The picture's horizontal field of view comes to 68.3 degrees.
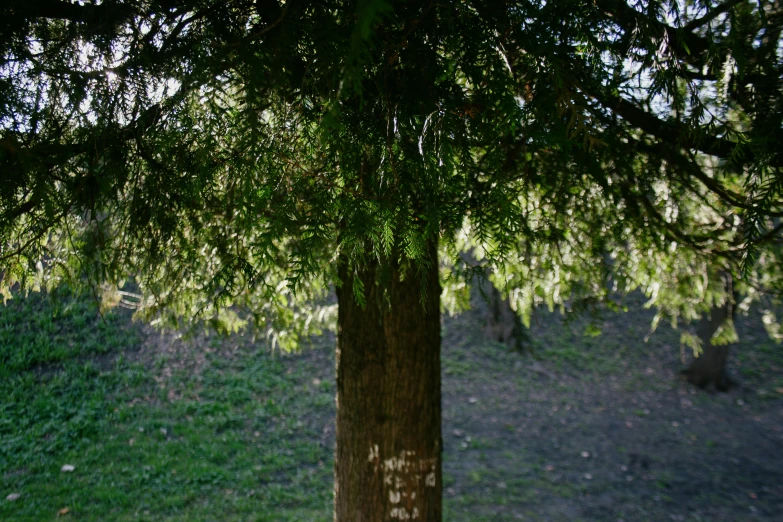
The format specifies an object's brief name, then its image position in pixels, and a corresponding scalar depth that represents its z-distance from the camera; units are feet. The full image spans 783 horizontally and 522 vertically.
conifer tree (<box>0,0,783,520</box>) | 6.95
